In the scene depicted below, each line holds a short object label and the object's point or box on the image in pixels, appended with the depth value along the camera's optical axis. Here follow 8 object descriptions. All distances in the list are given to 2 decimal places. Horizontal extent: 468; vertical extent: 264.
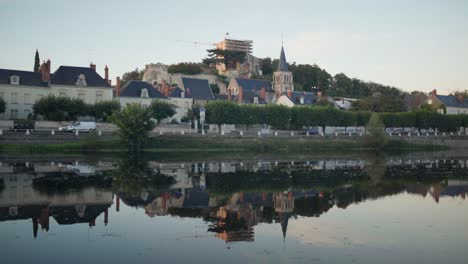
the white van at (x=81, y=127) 49.31
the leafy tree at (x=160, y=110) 57.22
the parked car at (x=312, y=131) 61.94
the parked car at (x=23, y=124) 49.17
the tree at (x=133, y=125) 45.59
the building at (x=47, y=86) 55.31
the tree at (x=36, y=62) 77.62
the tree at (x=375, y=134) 57.84
